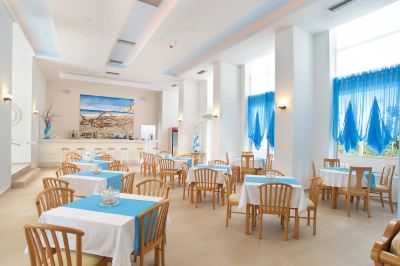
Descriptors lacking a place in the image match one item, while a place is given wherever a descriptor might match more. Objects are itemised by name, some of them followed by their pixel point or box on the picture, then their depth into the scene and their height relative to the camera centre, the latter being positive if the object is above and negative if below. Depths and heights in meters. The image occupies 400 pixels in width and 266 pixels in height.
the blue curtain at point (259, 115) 8.32 +0.74
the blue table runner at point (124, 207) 2.10 -0.71
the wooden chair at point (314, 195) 3.66 -0.92
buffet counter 10.16 -0.59
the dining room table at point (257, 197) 3.52 -0.92
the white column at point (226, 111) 9.15 +0.95
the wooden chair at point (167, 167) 6.63 -0.89
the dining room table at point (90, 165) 5.48 -0.69
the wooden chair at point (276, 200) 3.41 -0.94
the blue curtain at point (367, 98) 5.31 +0.91
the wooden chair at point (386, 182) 4.97 -1.01
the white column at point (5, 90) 5.43 +1.03
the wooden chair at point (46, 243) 1.62 -0.77
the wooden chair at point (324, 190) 5.38 -1.33
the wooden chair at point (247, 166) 7.50 -0.96
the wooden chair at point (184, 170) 6.70 -0.98
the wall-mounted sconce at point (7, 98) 5.62 +0.85
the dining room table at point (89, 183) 3.84 -0.78
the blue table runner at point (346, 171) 4.96 -0.76
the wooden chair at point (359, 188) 4.65 -1.03
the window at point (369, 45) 5.46 +2.24
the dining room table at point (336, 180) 4.96 -0.91
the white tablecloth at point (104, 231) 1.91 -0.79
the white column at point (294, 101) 6.23 +0.90
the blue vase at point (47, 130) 10.70 +0.16
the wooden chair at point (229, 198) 3.91 -1.04
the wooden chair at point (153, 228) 2.07 -0.87
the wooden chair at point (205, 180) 4.94 -0.93
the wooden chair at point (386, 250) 1.63 -0.80
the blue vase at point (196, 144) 11.76 -0.44
